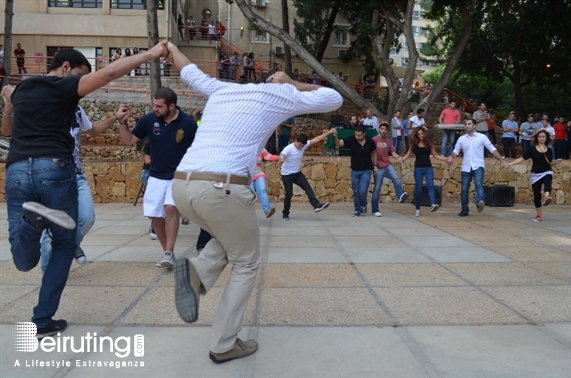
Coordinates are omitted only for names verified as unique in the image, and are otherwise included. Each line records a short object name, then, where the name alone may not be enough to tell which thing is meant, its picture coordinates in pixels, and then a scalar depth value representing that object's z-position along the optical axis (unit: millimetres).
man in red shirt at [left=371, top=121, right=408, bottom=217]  11938
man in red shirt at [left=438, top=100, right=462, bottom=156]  16609
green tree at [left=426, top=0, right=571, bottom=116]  27186
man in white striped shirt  3365
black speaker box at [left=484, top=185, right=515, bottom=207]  13453
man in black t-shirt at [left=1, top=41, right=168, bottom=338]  3715
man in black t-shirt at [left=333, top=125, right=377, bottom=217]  11672
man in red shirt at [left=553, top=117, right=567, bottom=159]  18812
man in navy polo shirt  6207
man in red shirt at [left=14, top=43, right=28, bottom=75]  25547
